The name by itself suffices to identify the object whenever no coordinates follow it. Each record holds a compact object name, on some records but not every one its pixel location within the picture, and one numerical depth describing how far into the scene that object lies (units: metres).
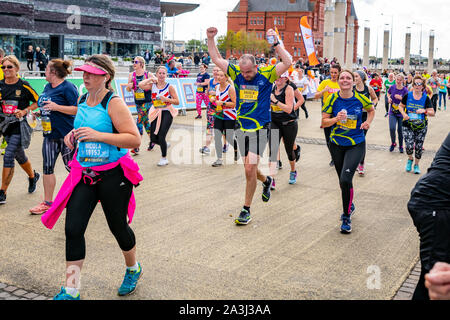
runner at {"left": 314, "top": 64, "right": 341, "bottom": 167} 10.15
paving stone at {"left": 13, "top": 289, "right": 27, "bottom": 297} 4.38
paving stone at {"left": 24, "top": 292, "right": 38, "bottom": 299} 4.32
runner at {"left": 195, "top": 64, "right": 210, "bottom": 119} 18.15
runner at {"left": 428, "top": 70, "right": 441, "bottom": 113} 21.06
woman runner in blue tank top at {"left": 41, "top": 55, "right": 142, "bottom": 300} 3.98
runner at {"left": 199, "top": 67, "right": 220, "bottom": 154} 11.84
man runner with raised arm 6.55
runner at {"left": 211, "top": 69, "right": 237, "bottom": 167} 10.34
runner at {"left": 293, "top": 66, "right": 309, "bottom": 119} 20.36
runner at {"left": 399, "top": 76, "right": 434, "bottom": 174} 9.87
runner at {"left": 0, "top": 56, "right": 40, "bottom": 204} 7.27
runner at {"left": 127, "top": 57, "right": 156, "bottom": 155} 11.06
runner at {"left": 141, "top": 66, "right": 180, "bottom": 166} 10.52
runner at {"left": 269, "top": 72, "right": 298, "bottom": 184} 8.61
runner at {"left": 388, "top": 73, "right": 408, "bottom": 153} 12.20
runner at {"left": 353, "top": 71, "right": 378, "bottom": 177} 9.45
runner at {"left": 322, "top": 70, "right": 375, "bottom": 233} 6.41
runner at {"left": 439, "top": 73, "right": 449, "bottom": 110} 26.92
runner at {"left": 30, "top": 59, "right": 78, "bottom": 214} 6.64
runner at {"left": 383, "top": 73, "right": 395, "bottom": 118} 19.28
